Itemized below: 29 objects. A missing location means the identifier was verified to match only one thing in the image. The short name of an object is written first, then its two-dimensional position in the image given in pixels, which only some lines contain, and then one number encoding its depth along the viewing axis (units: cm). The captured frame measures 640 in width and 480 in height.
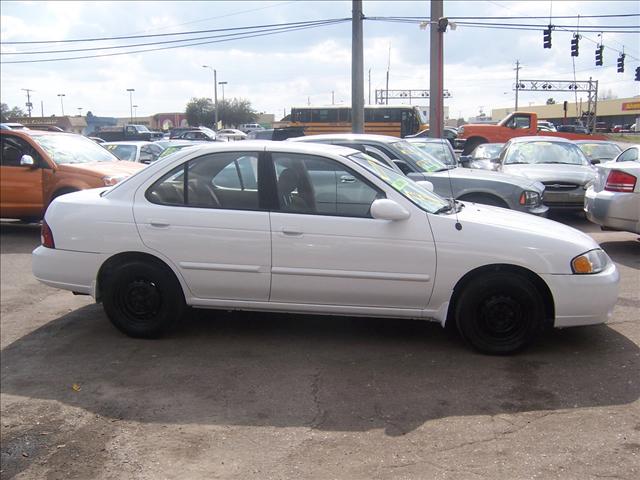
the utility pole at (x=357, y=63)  1897
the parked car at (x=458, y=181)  802
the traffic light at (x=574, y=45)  2570
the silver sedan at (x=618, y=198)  782
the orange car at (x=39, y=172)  963
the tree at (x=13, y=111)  5766
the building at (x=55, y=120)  3627
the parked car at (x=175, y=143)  1510
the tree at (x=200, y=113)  7919
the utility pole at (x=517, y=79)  6071
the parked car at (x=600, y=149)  1522
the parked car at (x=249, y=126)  6841
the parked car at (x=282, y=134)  2077
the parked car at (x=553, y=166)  1059
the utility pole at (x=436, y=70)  2172
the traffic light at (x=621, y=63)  2277
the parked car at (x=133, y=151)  1489
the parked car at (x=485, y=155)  1345
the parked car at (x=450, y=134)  3034
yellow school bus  3725
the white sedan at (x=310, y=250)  448
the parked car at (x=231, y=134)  3916
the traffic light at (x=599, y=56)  2571
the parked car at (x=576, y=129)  3485
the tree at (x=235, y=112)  8075
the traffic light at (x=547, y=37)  2548
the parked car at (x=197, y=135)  3691
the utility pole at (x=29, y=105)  6948
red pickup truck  2838
